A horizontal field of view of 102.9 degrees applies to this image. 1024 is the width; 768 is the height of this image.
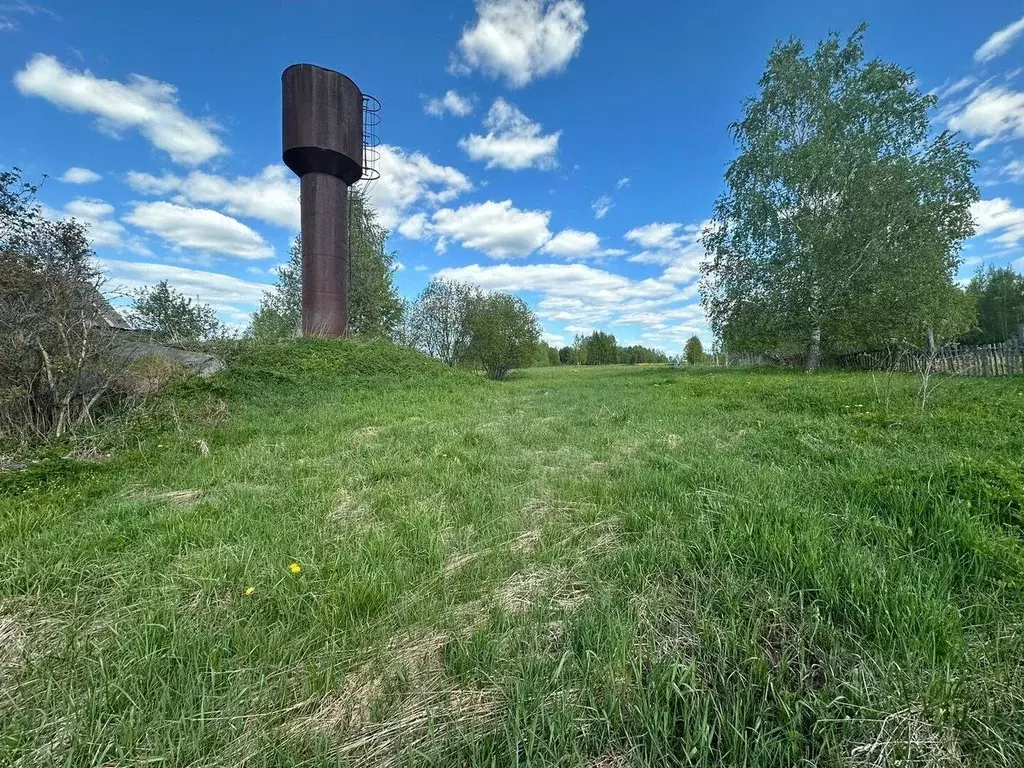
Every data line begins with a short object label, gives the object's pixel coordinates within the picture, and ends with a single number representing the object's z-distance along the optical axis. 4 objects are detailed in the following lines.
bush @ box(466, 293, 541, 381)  30.95
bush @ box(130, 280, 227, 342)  11.01
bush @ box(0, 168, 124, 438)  5.76
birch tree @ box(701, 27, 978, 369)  16.02
